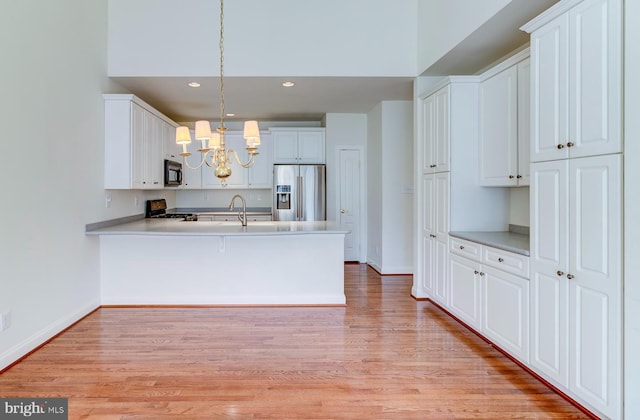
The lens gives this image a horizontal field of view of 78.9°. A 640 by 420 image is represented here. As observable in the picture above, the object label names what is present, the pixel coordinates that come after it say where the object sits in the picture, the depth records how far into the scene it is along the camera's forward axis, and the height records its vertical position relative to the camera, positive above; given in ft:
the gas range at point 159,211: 18.28 -0.23
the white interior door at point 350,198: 21.70 +0.45
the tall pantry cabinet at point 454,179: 12.23 +0.87
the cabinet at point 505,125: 10.03 +2.26
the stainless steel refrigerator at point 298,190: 20.95 +0.87
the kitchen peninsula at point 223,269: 13.65 -2.24
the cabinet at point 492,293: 8.57 -2.22
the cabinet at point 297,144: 21.57 +3.45
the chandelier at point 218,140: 10.95 +1.94
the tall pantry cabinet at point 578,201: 6.20 +0.07
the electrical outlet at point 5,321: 8.78 -2.60
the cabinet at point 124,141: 13.66 +2.34
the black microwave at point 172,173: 17.83 +1.59
